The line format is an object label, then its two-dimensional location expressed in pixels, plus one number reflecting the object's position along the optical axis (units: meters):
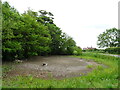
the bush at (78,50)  12.42
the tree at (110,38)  19.48
